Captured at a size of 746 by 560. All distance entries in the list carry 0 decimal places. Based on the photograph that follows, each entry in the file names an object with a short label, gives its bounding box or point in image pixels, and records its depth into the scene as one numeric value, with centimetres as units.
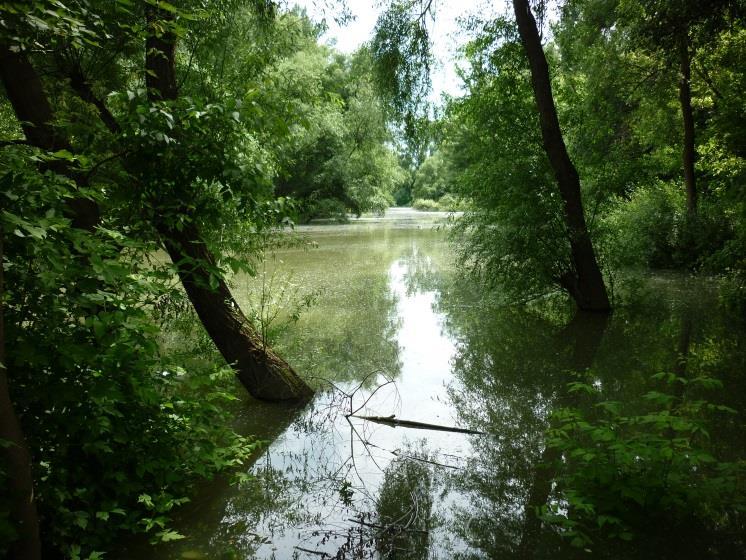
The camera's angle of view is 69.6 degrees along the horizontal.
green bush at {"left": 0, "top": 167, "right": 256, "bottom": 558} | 249
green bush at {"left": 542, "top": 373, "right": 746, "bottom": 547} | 312
